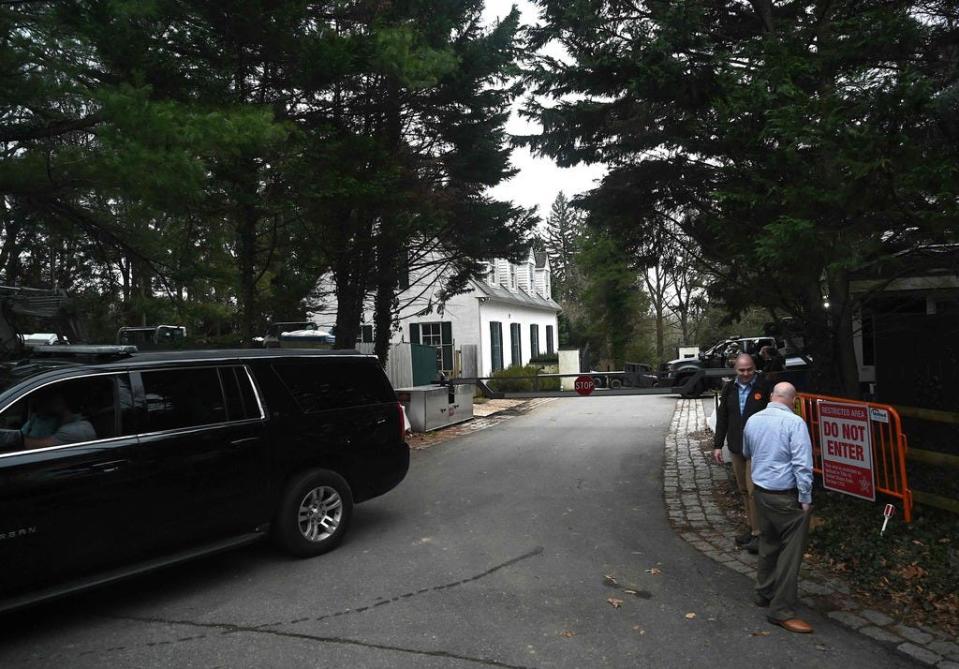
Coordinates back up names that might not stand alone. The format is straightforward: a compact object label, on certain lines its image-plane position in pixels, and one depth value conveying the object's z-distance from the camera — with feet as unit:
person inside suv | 15.12
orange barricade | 19.11
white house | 92.48
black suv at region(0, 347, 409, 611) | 14.62
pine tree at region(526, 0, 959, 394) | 16.96
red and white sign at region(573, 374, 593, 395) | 57.36
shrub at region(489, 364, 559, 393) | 79.25
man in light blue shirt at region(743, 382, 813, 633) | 14.99
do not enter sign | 20.51
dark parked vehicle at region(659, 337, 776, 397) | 68.87
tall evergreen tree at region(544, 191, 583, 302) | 209.85
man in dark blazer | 20.90
